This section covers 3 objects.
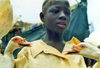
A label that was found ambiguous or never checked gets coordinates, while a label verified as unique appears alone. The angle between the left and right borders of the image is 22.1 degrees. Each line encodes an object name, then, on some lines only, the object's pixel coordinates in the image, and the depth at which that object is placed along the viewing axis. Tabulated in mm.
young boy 1469
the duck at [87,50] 1388
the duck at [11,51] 1422
